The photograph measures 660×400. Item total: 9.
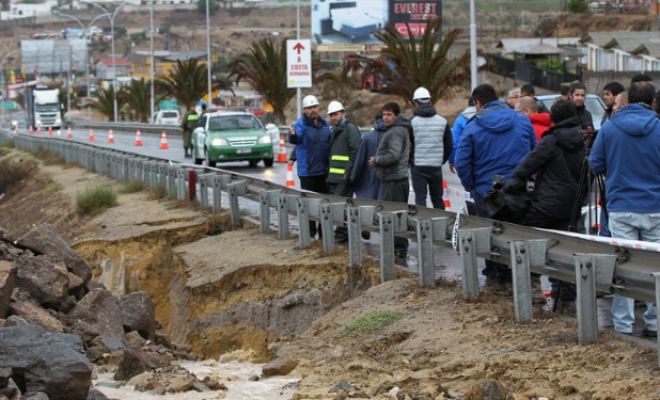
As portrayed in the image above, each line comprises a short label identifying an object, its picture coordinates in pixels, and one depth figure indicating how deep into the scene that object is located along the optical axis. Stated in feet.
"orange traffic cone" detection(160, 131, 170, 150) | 141.88
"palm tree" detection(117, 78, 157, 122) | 296.10
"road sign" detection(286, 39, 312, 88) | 126.00
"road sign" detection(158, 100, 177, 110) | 349.41
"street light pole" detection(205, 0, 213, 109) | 194.37
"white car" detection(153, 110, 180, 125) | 257.96
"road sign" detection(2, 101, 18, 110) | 477.57
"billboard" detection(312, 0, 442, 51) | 313.12
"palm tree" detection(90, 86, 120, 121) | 324.19
